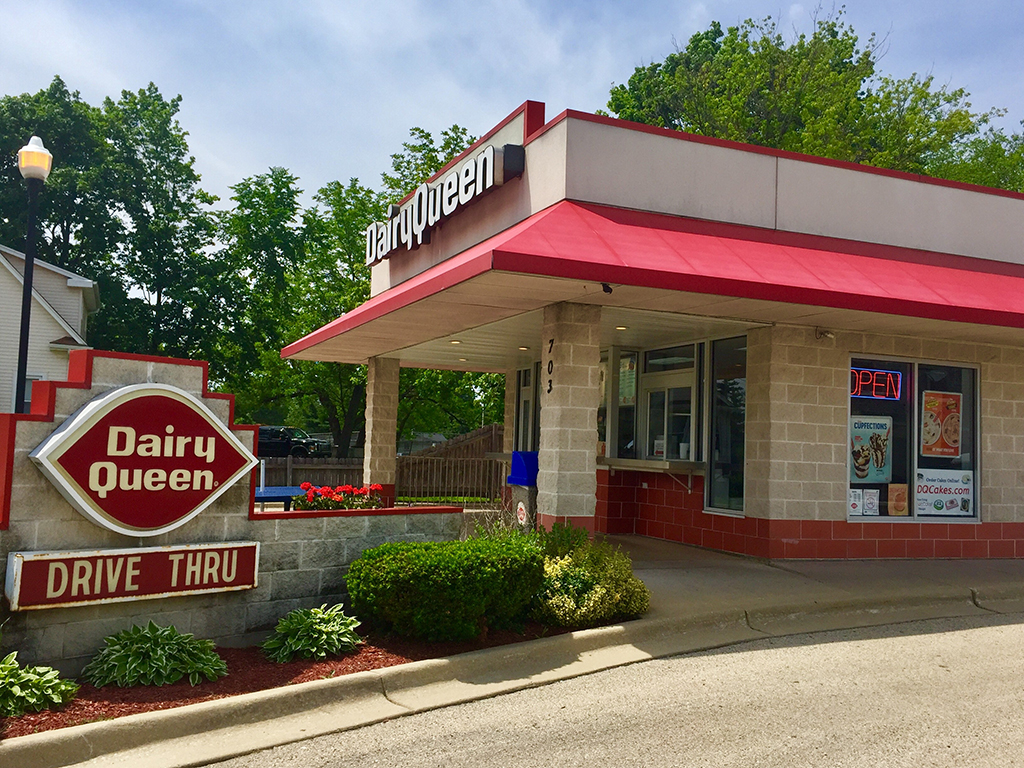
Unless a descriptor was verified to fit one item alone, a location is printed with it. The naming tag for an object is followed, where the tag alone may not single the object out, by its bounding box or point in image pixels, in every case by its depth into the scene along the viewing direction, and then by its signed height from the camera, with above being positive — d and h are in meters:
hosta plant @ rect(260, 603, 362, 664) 6.88 -1.52
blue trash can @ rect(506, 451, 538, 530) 11.02 -0.44
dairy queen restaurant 9.85 +1.78
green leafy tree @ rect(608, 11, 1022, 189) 33.12 +14.35
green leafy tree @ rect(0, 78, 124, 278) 38.06 +11.02
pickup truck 35.72 +0.01
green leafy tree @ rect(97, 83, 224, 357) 36.97 +8.84
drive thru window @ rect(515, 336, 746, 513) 12.33 +0.75
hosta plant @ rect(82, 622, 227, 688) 6.24 -1.60
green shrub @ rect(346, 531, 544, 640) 7.00 -1.11
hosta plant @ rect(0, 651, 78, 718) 5.56 -1.65
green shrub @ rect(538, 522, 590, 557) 8.77 -0.86
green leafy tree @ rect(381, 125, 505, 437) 27.34 +2.20
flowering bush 10.11 -0.62
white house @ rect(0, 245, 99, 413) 27.09 +3.23
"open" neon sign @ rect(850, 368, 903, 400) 12.17 +1.14
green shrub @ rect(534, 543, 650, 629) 7.76 -1.24
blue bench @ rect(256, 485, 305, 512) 14.49 -0.85
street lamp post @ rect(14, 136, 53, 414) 11.34 +3.33
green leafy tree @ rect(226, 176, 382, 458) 26.56 +4.35
